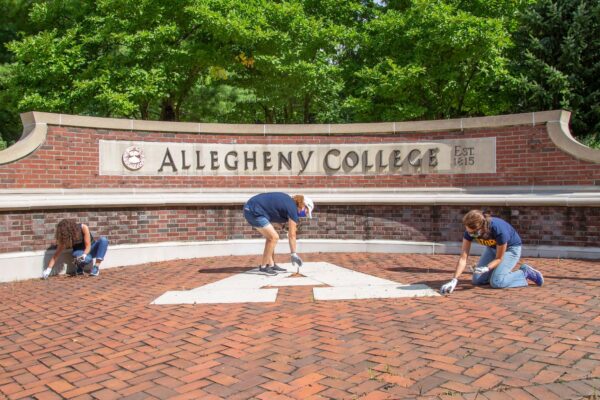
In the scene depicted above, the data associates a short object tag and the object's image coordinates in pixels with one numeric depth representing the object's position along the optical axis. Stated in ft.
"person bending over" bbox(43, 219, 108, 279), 24.94
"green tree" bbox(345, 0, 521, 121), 54.29
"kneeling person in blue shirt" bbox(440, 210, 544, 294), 19.31
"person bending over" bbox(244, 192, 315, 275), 22.88
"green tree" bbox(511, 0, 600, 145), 52.90
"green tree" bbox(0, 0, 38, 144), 64.34
